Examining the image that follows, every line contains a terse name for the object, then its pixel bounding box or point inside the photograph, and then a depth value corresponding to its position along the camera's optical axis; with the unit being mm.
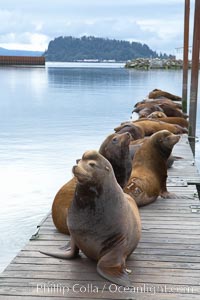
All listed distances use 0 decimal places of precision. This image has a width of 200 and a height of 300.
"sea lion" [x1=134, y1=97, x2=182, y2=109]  13759
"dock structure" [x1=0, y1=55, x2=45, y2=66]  91625
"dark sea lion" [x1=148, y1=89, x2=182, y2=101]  17406
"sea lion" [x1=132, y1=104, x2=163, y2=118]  12305
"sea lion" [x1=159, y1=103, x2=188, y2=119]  12672
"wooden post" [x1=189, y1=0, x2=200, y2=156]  10555
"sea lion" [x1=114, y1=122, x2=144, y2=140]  8391
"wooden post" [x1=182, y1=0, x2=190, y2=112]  14914
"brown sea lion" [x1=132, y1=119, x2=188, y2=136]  9211
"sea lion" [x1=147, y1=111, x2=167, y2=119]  11242
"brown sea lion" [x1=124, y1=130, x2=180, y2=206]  5345
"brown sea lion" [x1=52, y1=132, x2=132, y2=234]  4953
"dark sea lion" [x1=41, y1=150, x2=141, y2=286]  3408
